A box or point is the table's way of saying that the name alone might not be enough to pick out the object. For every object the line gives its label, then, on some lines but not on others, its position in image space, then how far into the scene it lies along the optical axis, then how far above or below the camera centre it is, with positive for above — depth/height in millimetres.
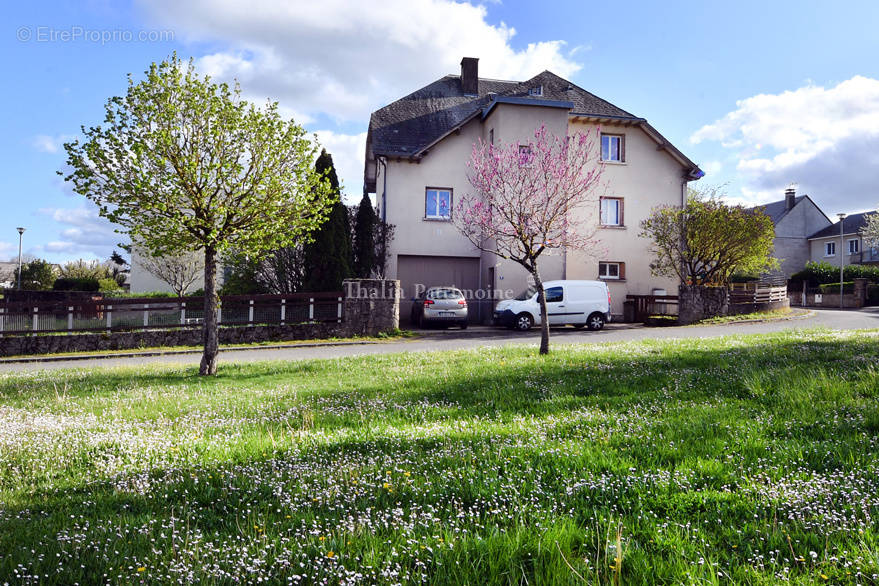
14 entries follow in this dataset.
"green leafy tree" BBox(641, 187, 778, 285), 23625 +2953
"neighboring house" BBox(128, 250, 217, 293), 44812 +1500
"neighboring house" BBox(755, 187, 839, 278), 58844 +8423
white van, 22031 -181
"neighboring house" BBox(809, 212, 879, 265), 54469 +6529
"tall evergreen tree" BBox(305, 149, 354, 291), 23156 +1832
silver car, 22125 -234
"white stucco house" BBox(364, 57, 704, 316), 25625 +6040
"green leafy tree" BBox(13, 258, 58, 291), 42344 +1935
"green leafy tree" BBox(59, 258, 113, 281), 42625 +2376
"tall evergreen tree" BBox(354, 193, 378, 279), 25359 +2907
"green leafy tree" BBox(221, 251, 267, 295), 23662 +1004
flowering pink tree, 13352 +3082
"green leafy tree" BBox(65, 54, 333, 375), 9891 +2445
